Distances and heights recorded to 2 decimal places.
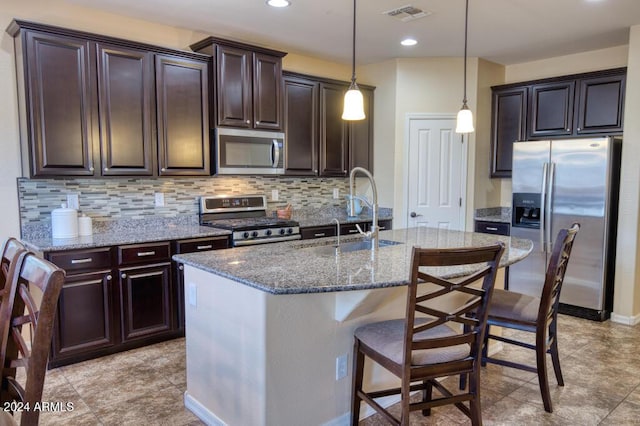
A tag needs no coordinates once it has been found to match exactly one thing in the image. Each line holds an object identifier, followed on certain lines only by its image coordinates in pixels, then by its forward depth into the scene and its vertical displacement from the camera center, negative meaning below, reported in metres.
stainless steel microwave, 3.93 +0.23
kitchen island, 1.98 -0.73
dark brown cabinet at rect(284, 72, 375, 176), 4.59 +0.52
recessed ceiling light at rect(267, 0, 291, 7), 3.32 +1.31
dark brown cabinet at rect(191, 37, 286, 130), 3.87 +0.84
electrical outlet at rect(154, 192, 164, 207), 3.94 -0.20
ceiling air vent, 3.50 +1.32
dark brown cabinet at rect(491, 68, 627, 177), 4.30 +0.72
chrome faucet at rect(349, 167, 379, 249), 2.81 -0.33
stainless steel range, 3.87 -0.42
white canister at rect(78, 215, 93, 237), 3.41 -0.38
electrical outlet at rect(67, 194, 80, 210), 3.48 -0.20
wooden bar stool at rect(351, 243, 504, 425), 1.73 -0.73
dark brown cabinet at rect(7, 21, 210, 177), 3.05 +0.53
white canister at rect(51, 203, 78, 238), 3.25 -0.34
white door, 5.05 +0.04
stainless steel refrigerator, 4.02 -0.29
